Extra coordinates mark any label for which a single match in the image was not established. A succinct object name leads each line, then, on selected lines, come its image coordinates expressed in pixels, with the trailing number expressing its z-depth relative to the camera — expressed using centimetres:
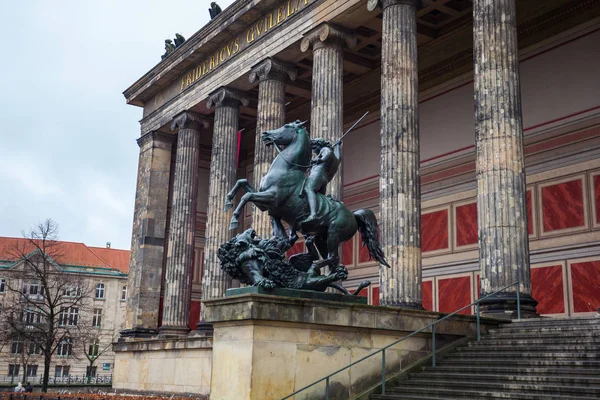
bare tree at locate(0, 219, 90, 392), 3391
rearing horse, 1187
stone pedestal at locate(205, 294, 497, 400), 1073
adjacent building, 6444
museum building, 1672
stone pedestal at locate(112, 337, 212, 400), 2127
